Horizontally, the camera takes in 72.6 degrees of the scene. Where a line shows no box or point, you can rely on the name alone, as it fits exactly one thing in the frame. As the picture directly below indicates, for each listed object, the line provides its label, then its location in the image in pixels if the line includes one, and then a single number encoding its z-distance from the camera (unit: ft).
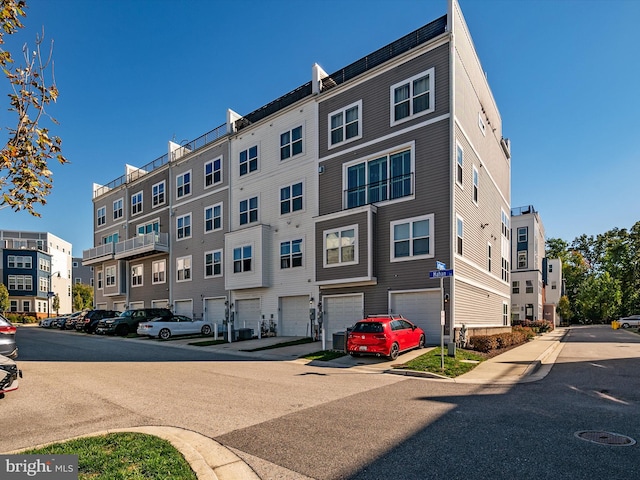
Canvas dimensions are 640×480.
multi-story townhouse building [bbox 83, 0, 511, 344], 64.44
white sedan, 82.74
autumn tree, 17.33
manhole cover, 20.03
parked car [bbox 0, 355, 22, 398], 27.07
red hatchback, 49.37
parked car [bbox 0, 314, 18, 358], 38.81
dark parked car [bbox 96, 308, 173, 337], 93.76
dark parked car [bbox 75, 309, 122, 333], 106.73
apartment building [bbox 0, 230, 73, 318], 220.74
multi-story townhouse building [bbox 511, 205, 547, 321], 158.92
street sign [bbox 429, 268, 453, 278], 43.42
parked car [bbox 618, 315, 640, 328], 173.59
